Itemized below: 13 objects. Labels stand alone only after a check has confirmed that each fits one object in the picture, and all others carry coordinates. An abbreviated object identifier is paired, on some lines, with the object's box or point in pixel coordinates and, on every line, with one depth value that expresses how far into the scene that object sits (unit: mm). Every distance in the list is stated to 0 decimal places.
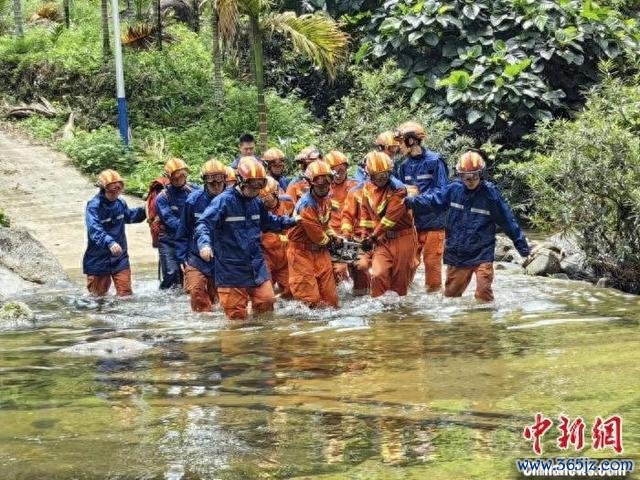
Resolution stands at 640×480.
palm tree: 15484
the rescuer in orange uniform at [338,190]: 9898
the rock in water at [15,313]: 8688
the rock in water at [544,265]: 11281
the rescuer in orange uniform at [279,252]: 9875
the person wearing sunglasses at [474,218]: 8953
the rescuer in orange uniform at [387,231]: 9109
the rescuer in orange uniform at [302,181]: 10180
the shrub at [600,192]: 10016
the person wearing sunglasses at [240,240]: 8453
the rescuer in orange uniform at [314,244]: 8805
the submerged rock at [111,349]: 6887
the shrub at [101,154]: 18641
